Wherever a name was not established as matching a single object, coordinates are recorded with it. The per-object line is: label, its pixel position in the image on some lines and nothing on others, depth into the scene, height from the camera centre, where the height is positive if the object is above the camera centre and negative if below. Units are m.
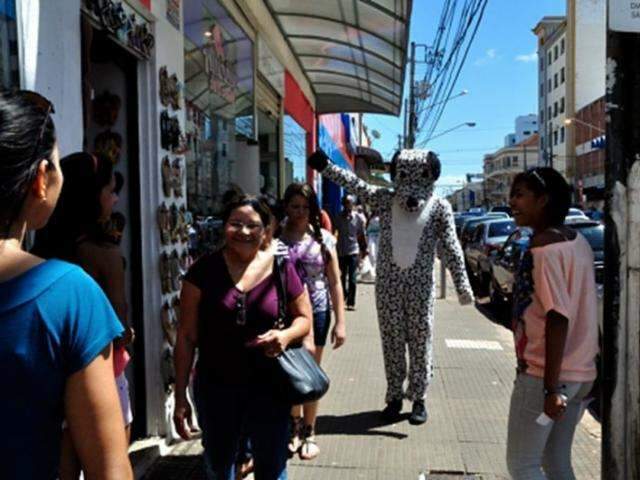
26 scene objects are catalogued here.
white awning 8.36 +2.60
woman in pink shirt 2.55 -0.50
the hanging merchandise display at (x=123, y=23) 3.53 +1.11
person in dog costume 4.90 -0.39
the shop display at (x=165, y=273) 4.39 -0.40
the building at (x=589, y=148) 58.40 +6.04
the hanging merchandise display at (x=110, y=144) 4.20 +0.46
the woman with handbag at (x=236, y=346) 2.77 -0.57
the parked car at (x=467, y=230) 18.83 -0.55
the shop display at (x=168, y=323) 4.40 -0.75
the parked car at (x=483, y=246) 13.85 -0.78
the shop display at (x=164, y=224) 4.34 -0.07
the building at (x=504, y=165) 108.44 +8.48
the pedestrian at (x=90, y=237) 2.49 -0.09
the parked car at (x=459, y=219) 32.09 -0.37
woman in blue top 1.27 -0.24
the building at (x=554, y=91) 70.56 +14.30
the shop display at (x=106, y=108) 4.21 +0.69
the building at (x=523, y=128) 146.50 +19.00
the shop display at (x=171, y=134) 4.38 +0.55
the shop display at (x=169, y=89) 4.37 +0.87
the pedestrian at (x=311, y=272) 4.36 -0.41
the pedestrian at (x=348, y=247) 10.29 -0.54
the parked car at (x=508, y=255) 10.13 -0.74
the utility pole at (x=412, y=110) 26.38 +4.18
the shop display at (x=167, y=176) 4.38 +0.26
